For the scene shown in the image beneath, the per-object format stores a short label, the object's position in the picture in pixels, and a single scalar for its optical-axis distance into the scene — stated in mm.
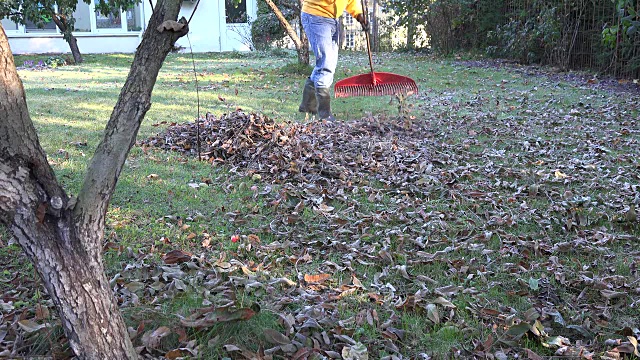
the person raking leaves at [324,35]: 6805
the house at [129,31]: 20719
